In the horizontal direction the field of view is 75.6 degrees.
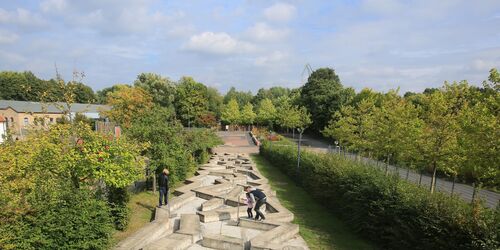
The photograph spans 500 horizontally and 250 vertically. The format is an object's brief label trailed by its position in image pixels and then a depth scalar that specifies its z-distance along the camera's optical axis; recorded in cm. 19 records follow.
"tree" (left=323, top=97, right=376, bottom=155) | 2372
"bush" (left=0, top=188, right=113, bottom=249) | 775
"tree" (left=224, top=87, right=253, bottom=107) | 10637
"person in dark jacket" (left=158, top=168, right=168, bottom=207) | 1428
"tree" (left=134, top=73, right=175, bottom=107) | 6461
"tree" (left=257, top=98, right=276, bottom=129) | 6976
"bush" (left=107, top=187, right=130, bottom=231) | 1164
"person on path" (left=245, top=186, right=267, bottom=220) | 1327
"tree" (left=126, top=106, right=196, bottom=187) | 1666
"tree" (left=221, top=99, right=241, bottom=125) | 7419
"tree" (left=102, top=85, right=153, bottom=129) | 4040
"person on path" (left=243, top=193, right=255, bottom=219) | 1371
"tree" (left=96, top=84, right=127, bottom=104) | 11931
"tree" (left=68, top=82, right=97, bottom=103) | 9006
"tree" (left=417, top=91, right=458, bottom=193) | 1419
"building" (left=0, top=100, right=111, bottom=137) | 5641
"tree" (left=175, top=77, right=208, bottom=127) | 6638
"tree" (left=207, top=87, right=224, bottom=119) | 8168
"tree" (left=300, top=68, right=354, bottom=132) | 5253
